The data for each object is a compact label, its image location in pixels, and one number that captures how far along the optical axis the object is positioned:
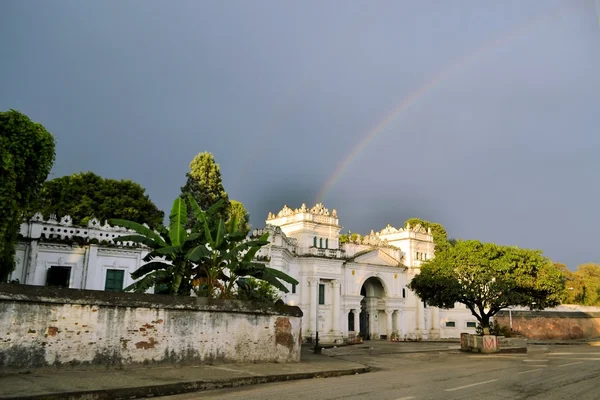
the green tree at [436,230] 80.08
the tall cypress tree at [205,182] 45.91
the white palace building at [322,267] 26.38
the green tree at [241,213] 60.08
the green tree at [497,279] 33.22
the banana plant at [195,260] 18.38
